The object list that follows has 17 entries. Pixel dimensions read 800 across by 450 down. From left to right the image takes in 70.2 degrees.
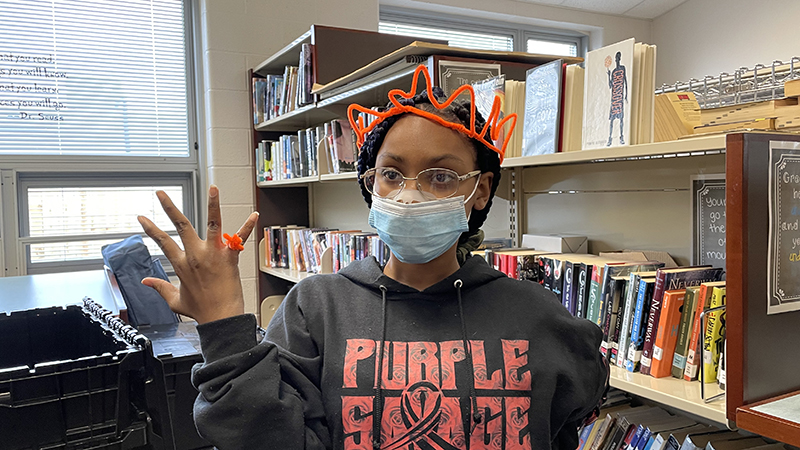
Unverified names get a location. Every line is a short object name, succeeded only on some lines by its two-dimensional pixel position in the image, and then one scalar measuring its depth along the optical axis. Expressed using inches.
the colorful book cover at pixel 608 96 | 50.6
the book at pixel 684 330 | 48.4
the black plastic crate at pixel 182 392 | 53.2
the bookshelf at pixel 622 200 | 44.8
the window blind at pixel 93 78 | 128.5
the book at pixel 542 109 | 57.6
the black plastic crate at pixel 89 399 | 39.7
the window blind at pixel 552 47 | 199.2
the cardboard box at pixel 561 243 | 67.0
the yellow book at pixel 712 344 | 46.1
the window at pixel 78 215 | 132.5
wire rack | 44.9
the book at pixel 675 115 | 48.3
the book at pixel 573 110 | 56.9
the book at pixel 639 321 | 50.7
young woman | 32.1
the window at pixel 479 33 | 177.9
